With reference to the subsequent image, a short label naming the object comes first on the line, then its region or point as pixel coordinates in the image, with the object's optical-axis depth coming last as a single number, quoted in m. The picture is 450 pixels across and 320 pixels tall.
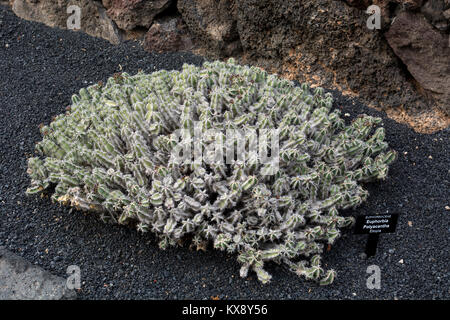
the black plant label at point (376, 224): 3.66
